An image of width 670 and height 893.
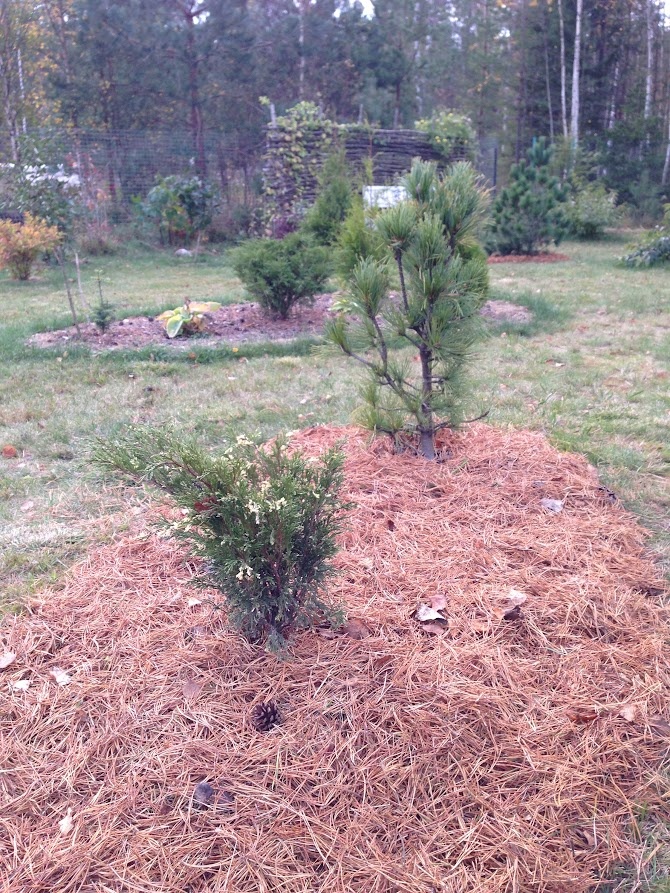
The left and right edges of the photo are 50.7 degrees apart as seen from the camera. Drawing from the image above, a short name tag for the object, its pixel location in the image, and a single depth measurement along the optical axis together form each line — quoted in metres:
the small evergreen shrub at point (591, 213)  15.27
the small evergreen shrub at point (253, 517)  1.94
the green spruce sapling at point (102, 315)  6.71
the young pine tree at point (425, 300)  3.05
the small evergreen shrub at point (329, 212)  8.68
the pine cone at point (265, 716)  1.96
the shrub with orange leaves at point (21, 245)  9.79
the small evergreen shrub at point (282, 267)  6.96
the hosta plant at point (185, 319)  6.81
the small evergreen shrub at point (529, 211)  12.16
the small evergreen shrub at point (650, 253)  11.41
